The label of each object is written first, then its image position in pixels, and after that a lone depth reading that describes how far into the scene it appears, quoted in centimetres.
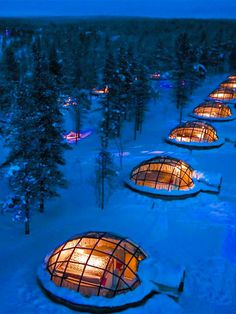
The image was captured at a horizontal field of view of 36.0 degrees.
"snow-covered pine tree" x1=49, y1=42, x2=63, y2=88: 5583
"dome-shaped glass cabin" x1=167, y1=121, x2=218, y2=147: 4128
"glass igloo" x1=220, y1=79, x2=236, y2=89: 7036
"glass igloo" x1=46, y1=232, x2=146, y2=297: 1638
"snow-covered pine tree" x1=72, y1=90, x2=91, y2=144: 4747
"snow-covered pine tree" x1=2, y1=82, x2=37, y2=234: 2081
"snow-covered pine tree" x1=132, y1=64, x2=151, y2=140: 4578
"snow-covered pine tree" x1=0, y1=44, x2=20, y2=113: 5176
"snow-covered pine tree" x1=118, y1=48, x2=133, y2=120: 4541
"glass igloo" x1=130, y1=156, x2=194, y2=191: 2852
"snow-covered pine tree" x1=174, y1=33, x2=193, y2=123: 5459
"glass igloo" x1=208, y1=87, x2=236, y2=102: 6338
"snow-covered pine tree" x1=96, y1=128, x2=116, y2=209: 2589
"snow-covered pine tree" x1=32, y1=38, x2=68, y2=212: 2395
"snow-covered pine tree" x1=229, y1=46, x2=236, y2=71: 8975
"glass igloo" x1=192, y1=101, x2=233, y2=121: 5184
